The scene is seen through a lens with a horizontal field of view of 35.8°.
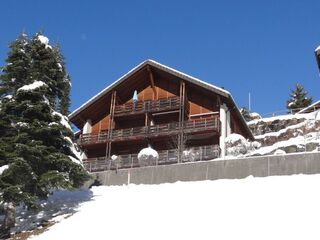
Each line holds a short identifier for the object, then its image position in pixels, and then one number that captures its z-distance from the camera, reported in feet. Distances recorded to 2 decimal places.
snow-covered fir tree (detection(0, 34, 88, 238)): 69.67
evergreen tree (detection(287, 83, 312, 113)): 209.56
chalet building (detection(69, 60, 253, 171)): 122.52
